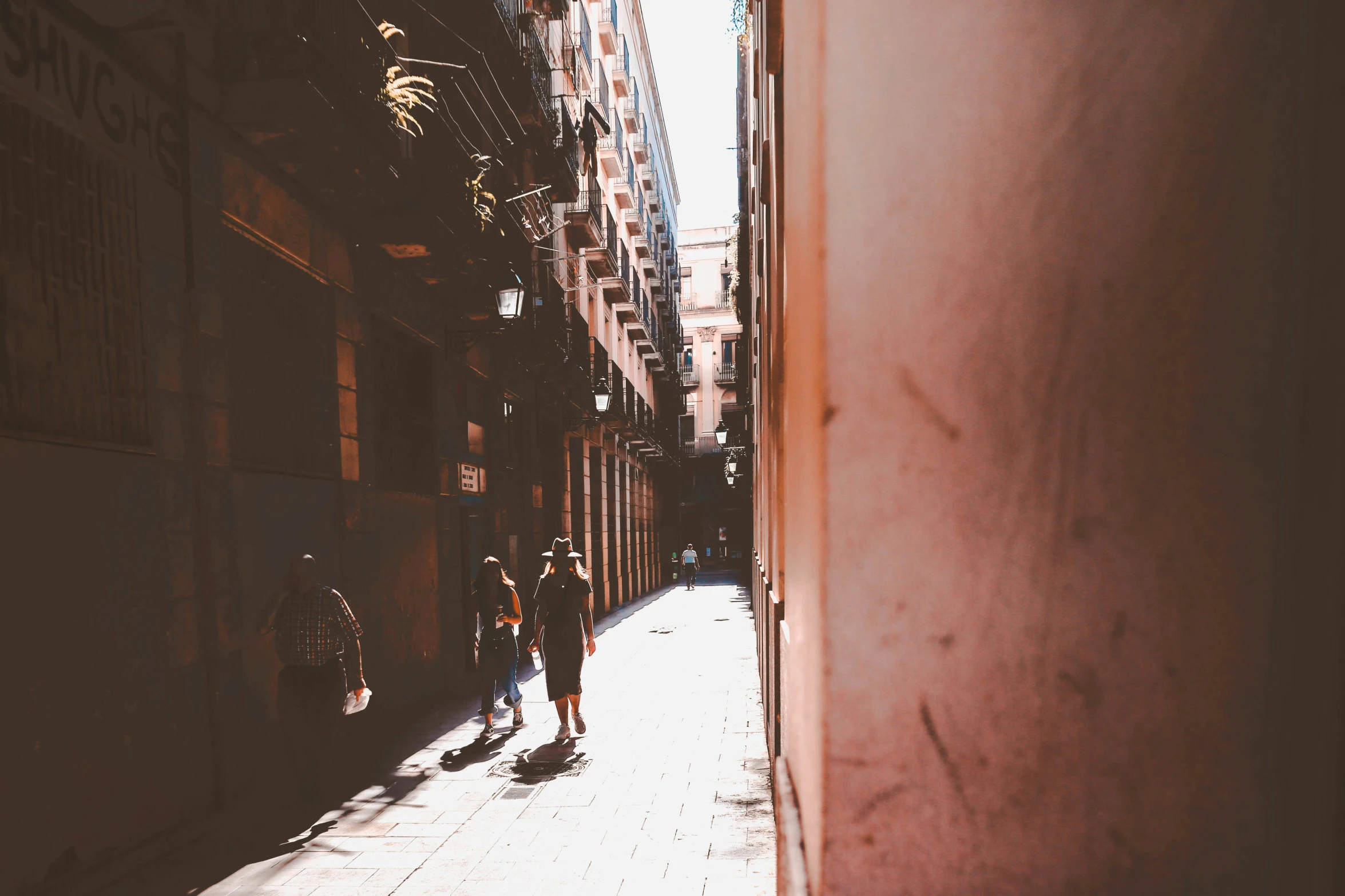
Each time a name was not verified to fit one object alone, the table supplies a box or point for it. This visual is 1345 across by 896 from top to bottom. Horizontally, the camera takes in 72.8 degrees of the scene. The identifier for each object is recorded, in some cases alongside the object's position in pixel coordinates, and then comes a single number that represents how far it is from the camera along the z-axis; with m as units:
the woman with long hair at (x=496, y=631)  8.88
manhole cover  7.13
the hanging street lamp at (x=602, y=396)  18.73
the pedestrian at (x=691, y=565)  31.91
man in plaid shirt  6.43
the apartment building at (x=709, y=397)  48.00
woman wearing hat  8.34
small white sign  12.88
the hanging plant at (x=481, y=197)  11.27
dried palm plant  9.00
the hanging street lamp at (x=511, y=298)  11.16
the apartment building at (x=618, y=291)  20.98
